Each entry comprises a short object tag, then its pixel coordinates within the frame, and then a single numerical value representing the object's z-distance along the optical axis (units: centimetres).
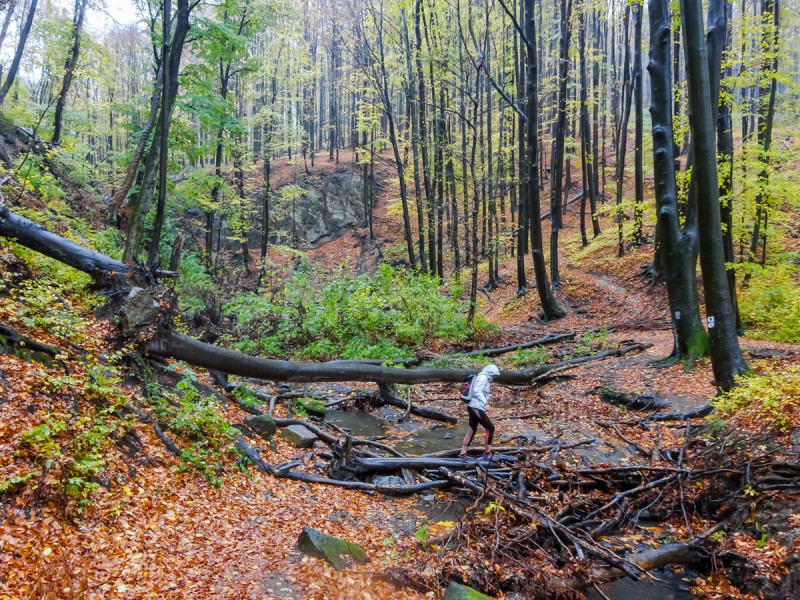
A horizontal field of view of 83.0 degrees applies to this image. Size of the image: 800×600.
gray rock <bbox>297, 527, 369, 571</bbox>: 427
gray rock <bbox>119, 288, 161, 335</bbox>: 601
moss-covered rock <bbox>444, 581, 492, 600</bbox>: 392
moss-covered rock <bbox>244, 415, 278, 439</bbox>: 768
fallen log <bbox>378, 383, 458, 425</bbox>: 1075
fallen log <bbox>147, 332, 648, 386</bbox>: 661
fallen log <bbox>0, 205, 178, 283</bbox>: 615
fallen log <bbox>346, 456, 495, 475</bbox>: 709
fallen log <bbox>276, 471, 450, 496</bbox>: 658
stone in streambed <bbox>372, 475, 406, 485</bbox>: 692
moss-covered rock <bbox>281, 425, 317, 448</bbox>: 809
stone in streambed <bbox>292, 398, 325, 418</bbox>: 1017
